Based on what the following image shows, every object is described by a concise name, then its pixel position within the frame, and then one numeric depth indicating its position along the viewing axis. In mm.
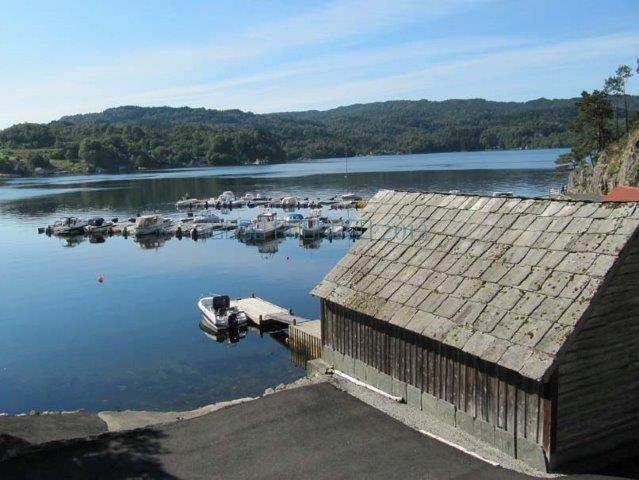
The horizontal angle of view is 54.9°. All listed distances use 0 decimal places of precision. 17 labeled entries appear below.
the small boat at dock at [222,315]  33406
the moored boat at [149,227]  71062
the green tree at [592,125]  82000
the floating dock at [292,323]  27706
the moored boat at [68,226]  73250
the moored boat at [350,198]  94219
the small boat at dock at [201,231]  69412
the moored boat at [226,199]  100250
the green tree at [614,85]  92312
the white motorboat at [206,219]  75375
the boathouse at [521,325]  11203
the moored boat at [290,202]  93875
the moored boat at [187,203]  98625
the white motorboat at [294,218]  73500
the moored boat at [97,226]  74250
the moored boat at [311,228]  65438
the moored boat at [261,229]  66312
